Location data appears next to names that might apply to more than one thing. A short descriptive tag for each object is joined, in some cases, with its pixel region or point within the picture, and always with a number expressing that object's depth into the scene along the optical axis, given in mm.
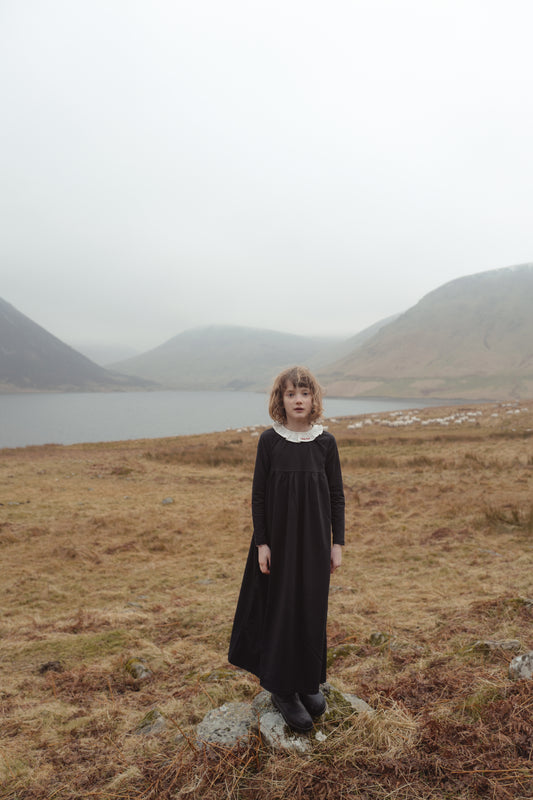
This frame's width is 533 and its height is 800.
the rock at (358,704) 2684
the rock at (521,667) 2809
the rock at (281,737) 2426
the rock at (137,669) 3777
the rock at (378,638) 4020
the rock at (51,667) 3985
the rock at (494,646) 3373
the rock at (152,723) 2842
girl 2764
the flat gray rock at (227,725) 2545
